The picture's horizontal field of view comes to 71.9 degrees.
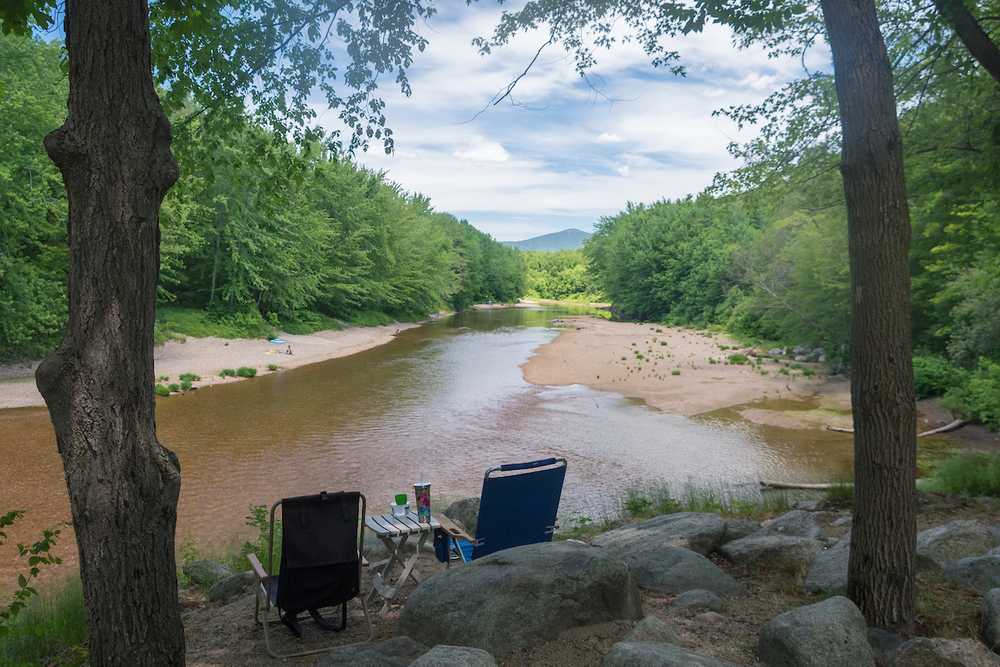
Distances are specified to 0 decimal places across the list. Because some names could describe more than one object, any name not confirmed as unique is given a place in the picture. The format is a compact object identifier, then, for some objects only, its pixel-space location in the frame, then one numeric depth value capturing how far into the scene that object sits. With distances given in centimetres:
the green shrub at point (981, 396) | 1380
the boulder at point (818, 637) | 317
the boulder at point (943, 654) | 321
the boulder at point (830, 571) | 451
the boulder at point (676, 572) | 471
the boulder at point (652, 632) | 354
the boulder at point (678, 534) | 575
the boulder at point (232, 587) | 571
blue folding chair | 530
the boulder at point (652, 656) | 303
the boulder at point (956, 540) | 549
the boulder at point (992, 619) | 355
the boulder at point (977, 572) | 447
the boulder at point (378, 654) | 353
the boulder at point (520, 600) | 377
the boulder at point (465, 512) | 754
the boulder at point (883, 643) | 346
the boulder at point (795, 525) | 674
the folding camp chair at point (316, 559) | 430
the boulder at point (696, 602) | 425
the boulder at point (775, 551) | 507
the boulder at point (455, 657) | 306
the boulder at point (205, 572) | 646
